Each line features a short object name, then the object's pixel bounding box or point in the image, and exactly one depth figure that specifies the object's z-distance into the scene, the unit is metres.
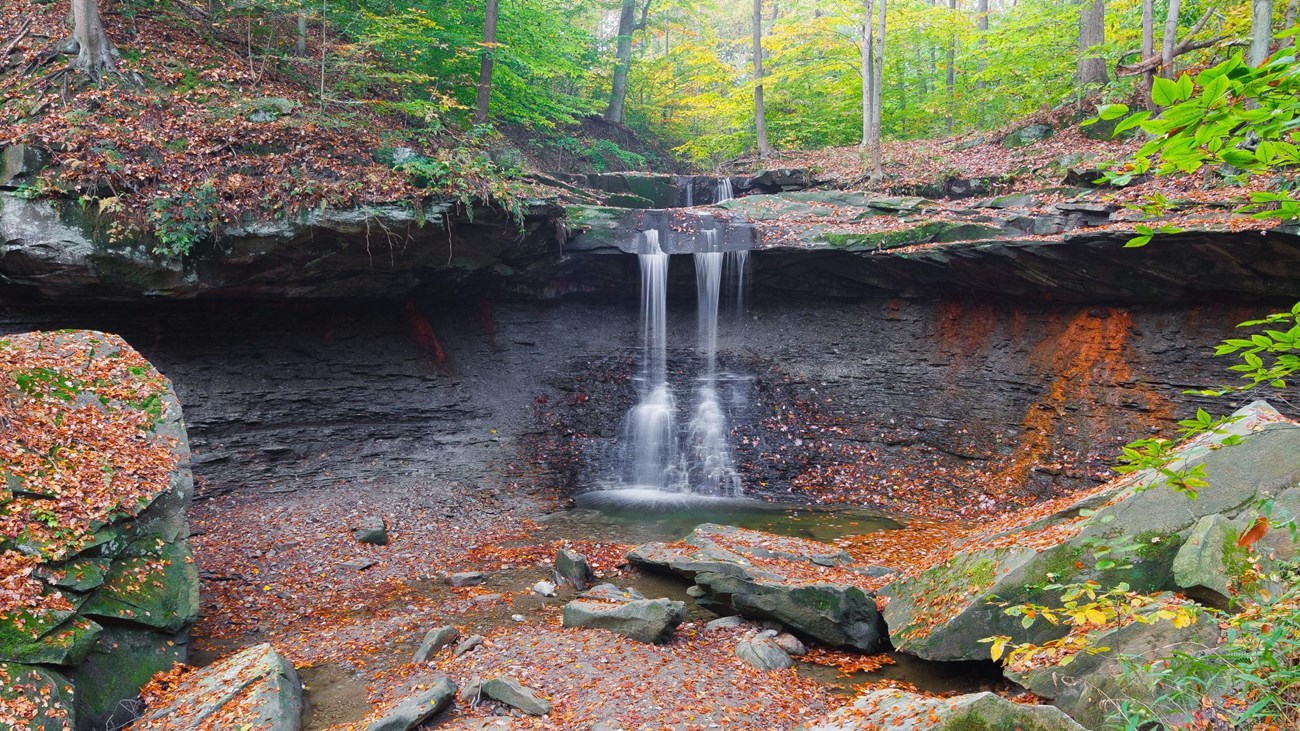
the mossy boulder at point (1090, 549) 5.09
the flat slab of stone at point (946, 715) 3.38
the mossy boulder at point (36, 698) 4.58
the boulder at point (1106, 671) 4.00
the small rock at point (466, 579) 8.06
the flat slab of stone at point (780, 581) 6.41
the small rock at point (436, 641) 6.09
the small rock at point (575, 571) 7.94
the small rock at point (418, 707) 4.77
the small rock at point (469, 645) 6.04
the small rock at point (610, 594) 7.29
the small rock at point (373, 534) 9.43
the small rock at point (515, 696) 4.99
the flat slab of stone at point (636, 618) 6.21
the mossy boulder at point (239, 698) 4.89
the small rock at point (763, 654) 5.94
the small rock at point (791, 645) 6.27
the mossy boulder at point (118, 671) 5.16
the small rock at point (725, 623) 6.68
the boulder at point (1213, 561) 4.48
